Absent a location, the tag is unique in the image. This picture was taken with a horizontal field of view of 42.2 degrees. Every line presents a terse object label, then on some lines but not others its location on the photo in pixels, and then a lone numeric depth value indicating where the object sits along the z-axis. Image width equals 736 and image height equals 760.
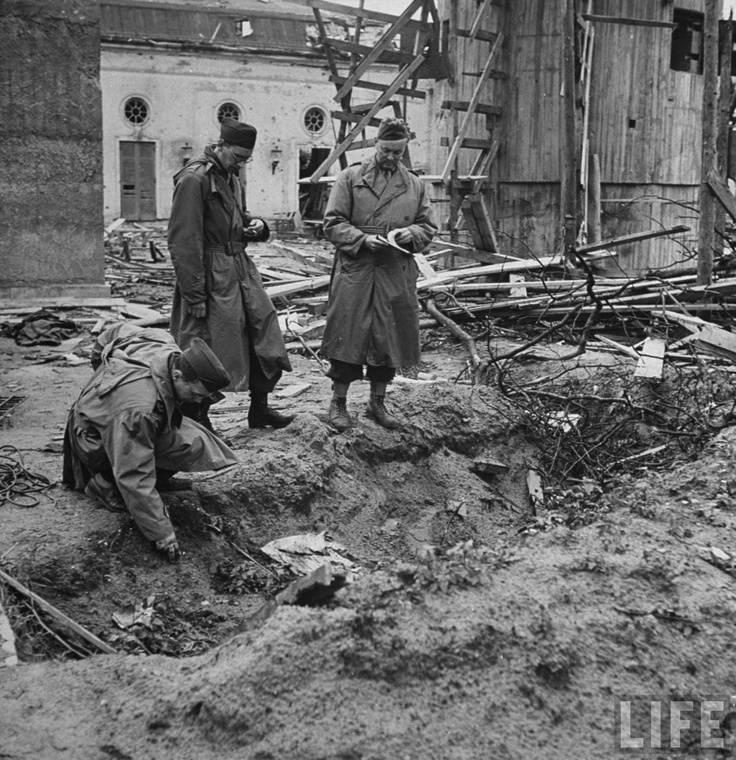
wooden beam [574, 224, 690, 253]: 11.70
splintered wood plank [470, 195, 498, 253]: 13.02
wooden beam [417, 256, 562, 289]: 12.10
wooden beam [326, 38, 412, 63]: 16.91
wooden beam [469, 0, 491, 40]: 15.28
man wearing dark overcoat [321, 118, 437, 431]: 6.61
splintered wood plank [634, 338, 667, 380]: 7.98
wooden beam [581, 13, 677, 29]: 15.01
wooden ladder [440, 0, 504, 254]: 15.85
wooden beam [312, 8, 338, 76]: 17.73
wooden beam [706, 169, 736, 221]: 9.54
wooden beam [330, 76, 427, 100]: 17.58
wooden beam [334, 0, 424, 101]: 16.50
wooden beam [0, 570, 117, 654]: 4.23
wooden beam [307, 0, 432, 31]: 17.23
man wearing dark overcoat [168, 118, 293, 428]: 6.22
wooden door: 35.53
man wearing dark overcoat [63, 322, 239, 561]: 4.86
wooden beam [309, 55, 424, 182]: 16.70
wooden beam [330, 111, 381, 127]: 17.64
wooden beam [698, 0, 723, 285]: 9.71
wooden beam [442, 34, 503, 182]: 15.77
